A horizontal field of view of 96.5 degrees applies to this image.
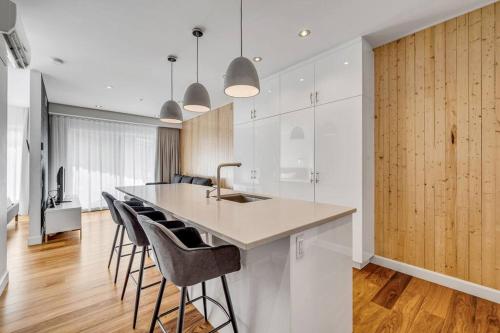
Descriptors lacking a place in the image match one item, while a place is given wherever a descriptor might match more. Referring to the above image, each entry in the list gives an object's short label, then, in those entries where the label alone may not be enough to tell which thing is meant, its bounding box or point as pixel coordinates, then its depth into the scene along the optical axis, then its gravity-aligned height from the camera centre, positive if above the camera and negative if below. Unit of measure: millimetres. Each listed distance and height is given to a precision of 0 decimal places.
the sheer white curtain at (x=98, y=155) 5617 +327
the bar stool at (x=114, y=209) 2340 -442
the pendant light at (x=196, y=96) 2523 +802
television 4205 -388
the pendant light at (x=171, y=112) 3041 +754
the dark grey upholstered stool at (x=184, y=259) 1160 -505
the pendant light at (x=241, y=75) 1833 +764
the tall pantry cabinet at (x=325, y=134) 2617 +451
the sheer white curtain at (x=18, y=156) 5391 +265
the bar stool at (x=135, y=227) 1770 -497
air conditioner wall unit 1849 +1224
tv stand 3668 -876
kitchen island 1207 -588
